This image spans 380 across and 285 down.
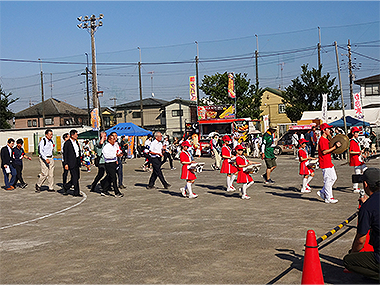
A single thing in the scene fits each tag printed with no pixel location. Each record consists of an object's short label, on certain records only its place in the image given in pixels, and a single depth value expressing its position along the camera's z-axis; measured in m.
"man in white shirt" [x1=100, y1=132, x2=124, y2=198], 12.72
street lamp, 30.98
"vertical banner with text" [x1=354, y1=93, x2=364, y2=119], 29.12
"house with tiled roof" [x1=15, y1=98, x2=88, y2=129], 73.25
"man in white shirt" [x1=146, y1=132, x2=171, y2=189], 14.03
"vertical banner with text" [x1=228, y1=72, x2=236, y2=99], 43.06
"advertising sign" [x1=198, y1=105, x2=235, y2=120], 34.94
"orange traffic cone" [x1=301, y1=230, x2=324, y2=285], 4.52
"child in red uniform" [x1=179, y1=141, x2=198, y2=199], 12.07
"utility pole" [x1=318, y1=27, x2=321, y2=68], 42.77
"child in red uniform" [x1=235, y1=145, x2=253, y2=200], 11.48
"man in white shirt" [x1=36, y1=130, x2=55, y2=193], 13.63
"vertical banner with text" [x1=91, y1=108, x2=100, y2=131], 30.08
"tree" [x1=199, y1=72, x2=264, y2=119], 44.19
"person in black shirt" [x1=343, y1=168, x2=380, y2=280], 4.45
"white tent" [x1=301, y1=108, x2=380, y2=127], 34.19
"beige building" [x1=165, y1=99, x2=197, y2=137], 61.53
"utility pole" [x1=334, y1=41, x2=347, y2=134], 29.60
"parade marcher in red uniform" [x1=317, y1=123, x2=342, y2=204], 10.44
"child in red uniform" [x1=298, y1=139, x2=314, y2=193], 12.09
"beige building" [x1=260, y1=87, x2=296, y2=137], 67.19
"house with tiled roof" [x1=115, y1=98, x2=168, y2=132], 64.44
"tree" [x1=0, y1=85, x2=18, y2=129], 57.72
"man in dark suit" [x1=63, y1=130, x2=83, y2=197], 12.88
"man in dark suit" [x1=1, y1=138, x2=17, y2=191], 15.23
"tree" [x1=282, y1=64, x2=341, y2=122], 40.53
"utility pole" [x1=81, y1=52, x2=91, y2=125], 63.42
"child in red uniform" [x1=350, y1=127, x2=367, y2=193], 11.98
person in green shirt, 14.65
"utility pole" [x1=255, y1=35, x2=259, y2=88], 48.68
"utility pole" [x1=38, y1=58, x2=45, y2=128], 66.38
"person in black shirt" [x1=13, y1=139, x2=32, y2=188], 15.63
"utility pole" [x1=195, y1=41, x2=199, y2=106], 50.90
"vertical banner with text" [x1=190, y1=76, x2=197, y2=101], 47.34
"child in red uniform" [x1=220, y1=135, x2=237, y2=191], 13.09
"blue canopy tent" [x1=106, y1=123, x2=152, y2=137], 30.85
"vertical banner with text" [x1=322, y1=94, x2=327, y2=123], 29.94
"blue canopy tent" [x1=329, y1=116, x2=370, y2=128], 30.23
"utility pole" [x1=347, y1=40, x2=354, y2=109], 53.44
